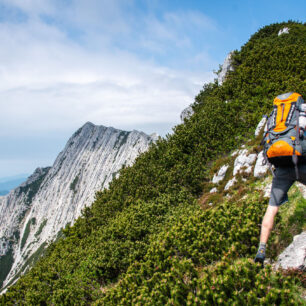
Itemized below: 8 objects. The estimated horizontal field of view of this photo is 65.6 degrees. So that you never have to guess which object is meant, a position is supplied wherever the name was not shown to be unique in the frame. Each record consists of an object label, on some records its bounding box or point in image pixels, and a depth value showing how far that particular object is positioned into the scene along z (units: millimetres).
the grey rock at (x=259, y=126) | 14725
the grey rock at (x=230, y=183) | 12375
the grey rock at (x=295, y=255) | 4785
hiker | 4734
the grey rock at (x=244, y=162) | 12440
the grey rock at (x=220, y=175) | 14164
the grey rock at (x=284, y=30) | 34341
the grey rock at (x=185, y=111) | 34462
